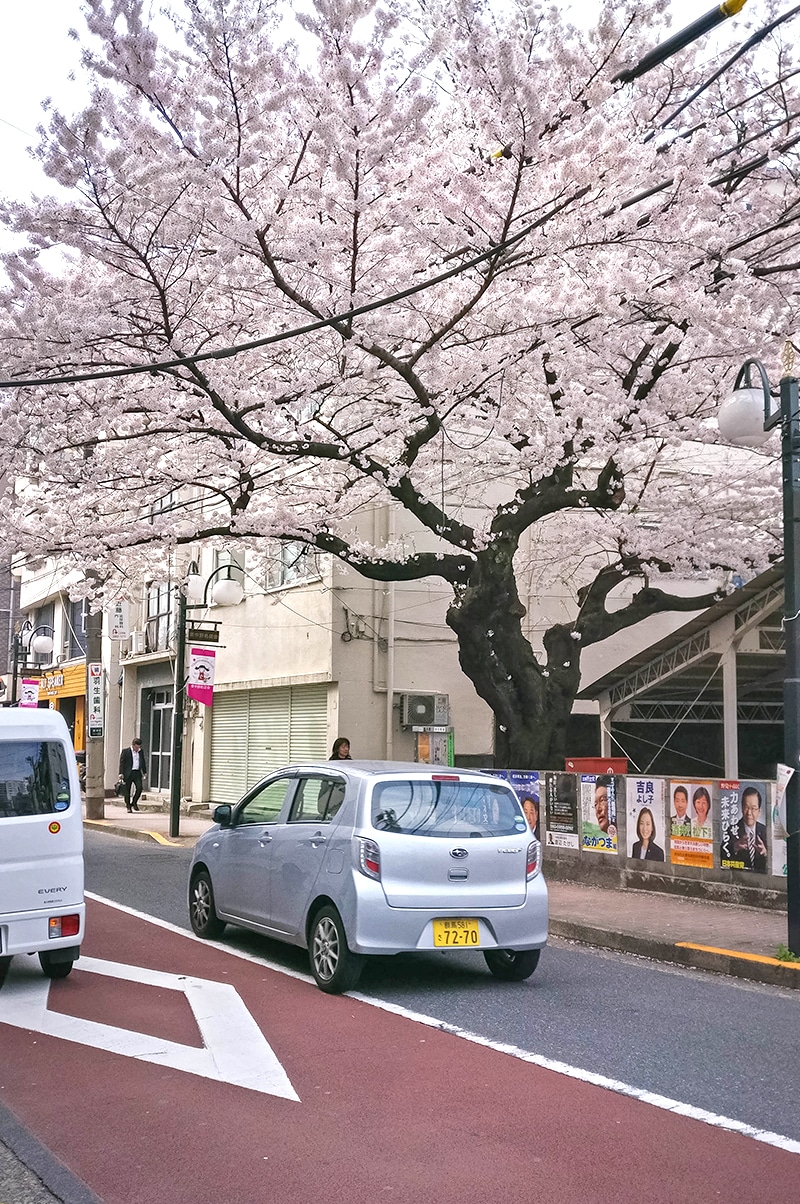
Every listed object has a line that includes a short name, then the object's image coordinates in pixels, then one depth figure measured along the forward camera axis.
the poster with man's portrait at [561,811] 14.52
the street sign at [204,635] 23.20
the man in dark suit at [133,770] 28.22
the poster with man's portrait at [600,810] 13.84
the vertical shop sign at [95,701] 24.11
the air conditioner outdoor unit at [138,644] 32.50
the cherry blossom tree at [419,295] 10.35
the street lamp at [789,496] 9.21
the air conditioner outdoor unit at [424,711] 22.30
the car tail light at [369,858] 8.16
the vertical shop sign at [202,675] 21.28
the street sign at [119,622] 29.16
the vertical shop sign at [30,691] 33.41
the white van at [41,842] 8.02
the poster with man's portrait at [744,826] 11.71
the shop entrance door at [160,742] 31.81
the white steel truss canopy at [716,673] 17.25
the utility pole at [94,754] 24.36
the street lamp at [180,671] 20.62
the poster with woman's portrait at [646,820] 13.09
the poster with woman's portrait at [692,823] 12.38
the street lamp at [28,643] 35.59
